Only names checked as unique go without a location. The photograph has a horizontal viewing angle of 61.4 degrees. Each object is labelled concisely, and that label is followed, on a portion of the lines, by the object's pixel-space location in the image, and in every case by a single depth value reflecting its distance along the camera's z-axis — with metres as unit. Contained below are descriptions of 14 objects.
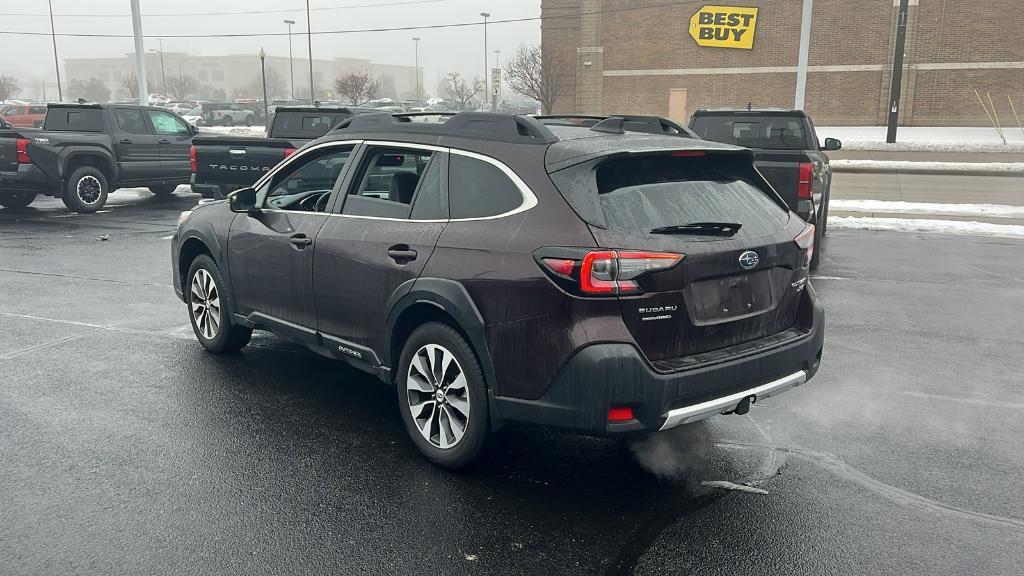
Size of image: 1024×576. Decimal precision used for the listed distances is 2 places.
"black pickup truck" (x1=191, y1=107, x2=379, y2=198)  13.94
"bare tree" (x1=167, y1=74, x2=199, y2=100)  111.75
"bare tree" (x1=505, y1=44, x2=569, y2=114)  48.84
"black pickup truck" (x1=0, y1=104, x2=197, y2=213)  15.46
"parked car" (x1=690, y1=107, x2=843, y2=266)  10.18
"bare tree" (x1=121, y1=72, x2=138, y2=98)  102.79
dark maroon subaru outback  3.82
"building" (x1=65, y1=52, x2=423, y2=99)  181.12
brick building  41.66
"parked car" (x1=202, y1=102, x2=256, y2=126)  54.91
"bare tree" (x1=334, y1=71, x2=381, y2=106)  59.34
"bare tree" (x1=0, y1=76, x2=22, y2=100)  88.08
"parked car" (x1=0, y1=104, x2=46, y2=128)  37.47
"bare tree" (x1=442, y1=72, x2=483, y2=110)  70.91
